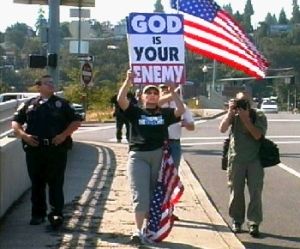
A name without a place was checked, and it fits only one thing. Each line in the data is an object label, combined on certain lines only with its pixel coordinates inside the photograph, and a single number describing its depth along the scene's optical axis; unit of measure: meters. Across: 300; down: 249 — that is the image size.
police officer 8.50
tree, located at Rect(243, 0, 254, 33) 182.12
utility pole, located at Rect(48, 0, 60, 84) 18.31
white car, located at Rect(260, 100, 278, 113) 75.60
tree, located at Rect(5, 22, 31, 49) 139.57
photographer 8.74
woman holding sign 7.91
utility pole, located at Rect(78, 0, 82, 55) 34.53
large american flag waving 11.17
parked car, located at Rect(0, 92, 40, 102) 27.84
